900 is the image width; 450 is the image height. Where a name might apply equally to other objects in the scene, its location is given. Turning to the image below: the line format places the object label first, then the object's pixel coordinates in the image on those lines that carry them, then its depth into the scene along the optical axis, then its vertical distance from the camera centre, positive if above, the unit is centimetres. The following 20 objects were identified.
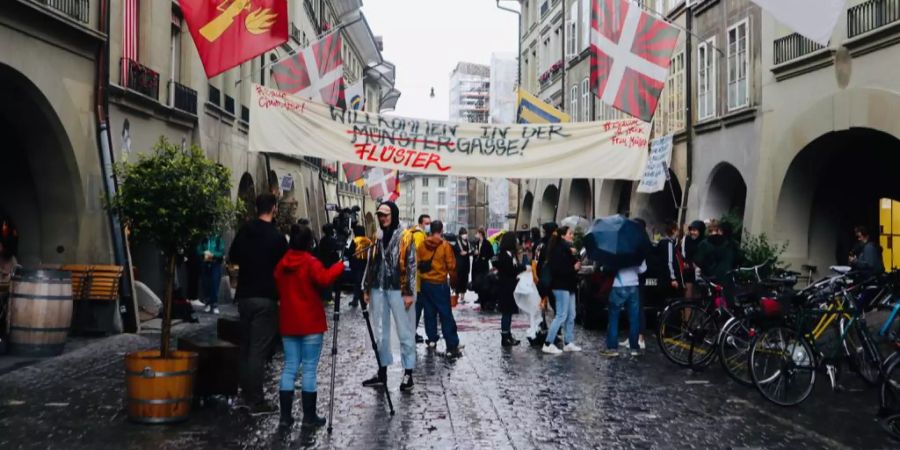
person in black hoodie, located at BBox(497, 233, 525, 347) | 1445 -45
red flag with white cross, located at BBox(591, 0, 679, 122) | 1475 +303
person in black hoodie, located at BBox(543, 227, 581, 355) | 1356 -43
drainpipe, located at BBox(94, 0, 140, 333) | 1493 +121
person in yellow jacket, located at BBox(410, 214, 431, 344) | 1311 +9
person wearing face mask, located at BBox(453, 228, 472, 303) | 2397 -34
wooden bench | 1416 -78
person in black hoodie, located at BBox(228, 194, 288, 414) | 866 -41
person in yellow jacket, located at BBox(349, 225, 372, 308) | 1483 -32
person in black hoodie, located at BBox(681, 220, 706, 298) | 1543 +1
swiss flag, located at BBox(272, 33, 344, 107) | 1903 +353
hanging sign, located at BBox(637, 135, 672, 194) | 2442 +214
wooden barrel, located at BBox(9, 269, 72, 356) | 1195 -89
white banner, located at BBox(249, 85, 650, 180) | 1355 +155
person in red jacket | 826 -61
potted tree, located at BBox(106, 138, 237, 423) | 822 +21
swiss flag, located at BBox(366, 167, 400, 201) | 3073 +207
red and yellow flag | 1317 +305
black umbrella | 1355 +8
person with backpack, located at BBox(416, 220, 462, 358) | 1275 -41
